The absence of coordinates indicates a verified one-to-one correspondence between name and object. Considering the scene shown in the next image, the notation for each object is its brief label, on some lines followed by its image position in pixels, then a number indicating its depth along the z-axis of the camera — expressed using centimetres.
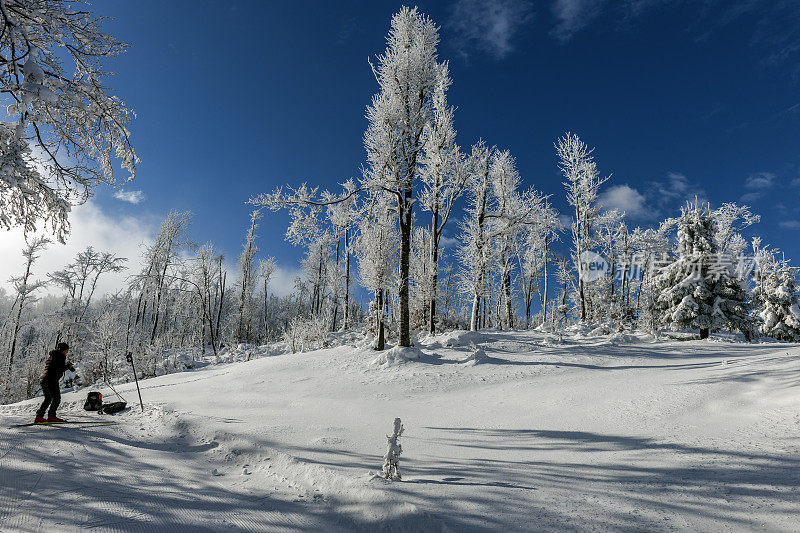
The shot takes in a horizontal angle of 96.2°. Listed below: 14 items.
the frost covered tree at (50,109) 478
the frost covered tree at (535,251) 1880
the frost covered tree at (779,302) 2284
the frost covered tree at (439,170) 1658
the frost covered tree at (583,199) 2120
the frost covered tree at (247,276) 3447
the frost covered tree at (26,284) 2589
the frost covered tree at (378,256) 1411
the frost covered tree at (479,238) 1839
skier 716
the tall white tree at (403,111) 1210
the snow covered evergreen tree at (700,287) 1789
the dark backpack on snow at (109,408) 814
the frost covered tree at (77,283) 2395
